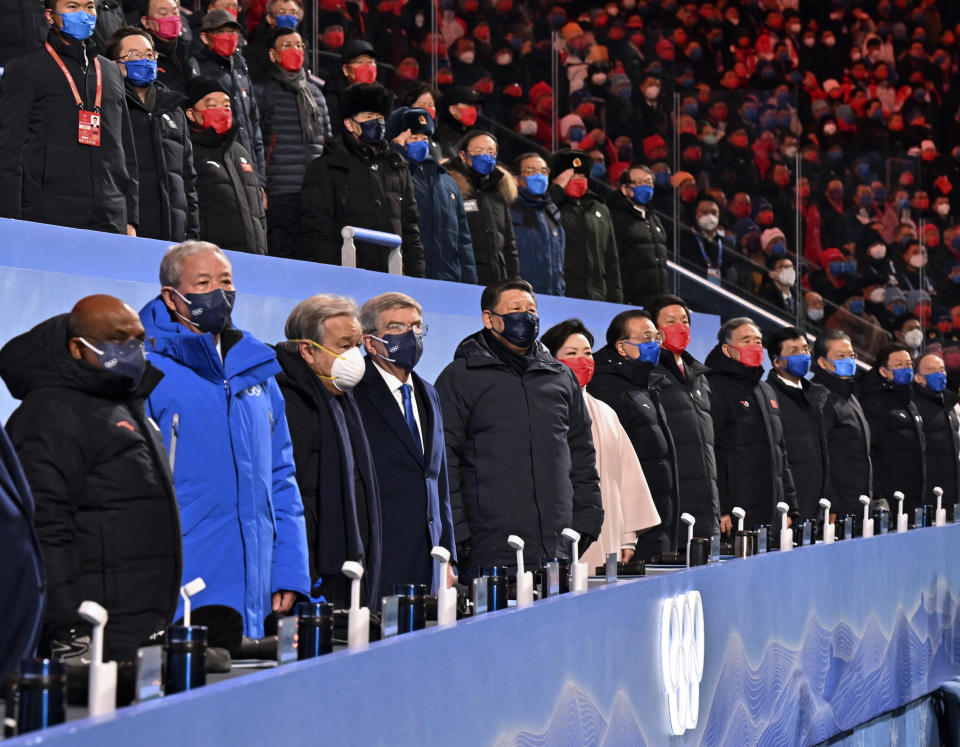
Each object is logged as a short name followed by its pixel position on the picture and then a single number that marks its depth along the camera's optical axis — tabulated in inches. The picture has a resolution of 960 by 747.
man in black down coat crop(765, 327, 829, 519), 595.5
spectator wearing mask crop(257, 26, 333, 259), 563.8
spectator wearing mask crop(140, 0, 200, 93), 514.9
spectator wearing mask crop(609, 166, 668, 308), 732.0
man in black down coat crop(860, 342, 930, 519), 713.0
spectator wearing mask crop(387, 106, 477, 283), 584.1
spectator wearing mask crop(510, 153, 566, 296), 643.5
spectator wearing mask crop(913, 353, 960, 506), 756.6
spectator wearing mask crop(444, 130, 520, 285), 616.4
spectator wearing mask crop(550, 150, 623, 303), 685.9
